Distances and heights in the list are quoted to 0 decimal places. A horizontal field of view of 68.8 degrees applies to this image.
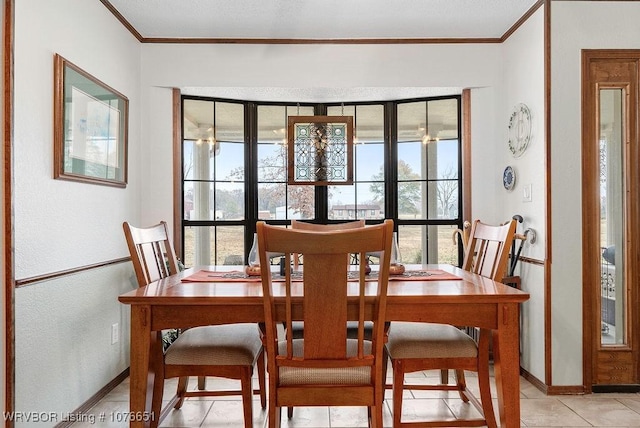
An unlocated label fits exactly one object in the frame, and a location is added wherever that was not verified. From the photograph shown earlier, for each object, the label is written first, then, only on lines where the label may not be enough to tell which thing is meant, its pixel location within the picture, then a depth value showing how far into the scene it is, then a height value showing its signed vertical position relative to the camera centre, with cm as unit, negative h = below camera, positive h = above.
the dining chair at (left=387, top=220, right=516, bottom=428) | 213 -61
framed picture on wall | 237 +51
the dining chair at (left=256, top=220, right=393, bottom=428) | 162 -38
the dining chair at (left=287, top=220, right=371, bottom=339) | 258 -16
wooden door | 289 -2
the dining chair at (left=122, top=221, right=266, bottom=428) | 205 -60
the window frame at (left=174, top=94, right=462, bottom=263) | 392 +32
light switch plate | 314 +16
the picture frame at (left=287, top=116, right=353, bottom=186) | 392 +56
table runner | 226 -30
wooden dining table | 186 -39
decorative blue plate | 335 +28
